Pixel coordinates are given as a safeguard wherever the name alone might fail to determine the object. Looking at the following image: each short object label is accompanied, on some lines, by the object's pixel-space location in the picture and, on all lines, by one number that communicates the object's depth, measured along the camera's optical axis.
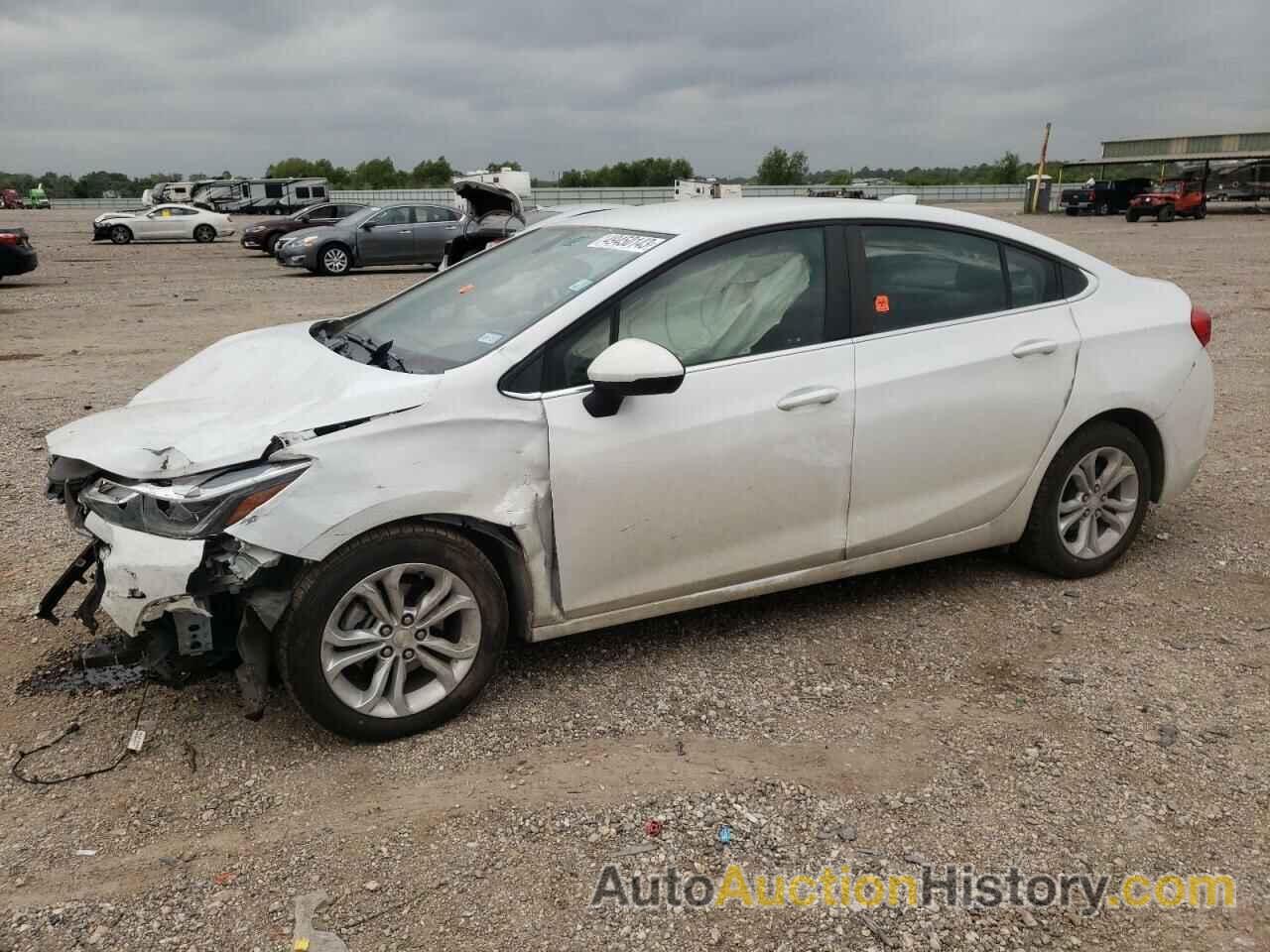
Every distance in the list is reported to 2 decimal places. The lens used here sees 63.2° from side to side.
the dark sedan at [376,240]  20.94
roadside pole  48.10
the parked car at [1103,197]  44.53
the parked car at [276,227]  26.95
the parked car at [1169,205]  38.16
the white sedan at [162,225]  31.00
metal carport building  51.69
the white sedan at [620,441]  3.14
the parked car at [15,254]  17.14
